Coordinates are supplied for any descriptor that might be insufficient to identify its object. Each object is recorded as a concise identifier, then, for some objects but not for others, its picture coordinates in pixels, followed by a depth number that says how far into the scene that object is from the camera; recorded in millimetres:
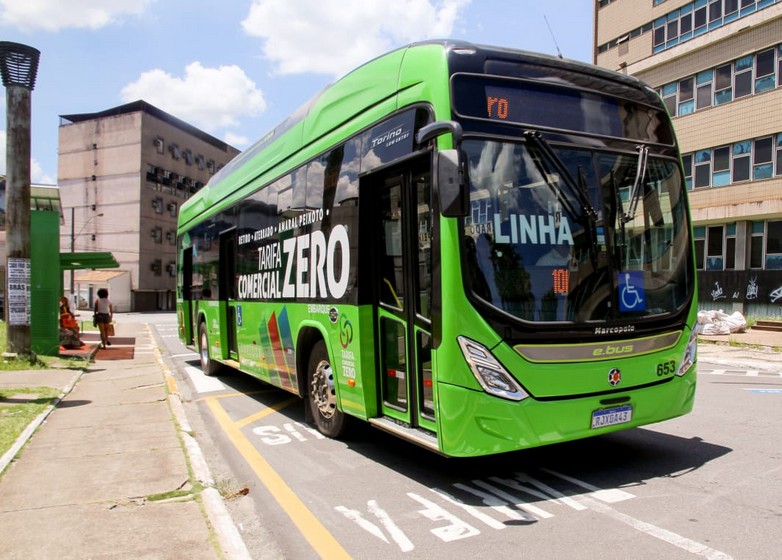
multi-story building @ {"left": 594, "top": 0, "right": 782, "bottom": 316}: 25734
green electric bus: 4578
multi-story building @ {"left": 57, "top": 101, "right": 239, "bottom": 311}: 63906
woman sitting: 18125
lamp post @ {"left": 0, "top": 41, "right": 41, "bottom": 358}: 13398
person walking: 19297
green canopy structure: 17578
